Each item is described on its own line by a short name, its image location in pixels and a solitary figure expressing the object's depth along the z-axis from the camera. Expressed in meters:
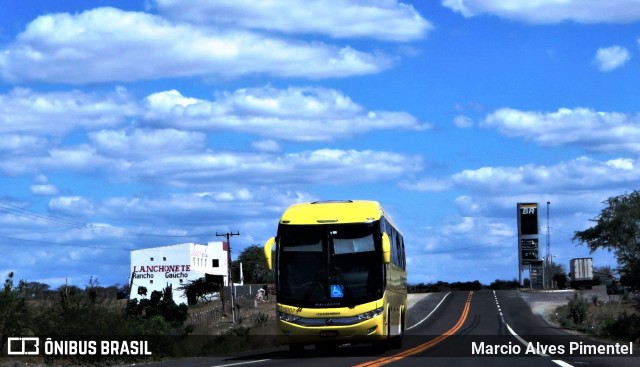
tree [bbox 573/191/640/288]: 102.94
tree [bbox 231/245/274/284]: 182.77
